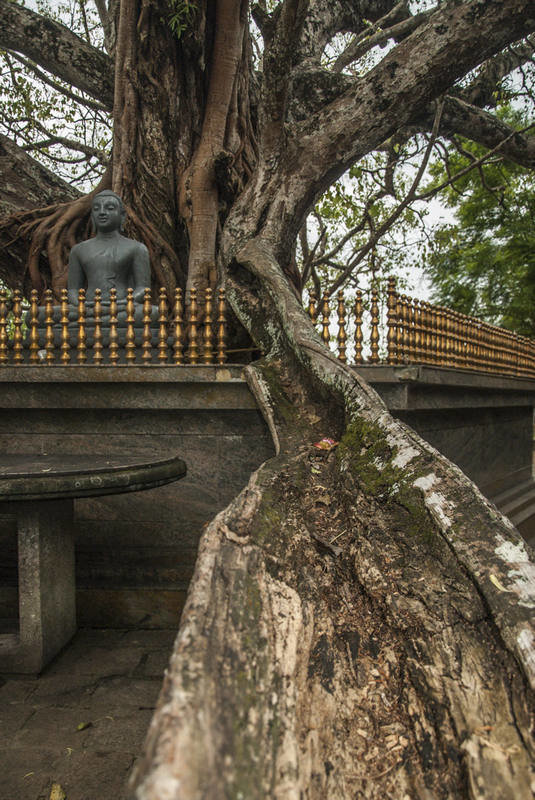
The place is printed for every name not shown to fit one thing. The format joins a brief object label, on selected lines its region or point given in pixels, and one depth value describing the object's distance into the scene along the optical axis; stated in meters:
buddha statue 5.73
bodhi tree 1.25
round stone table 2.62
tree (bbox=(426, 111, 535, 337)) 14.95
